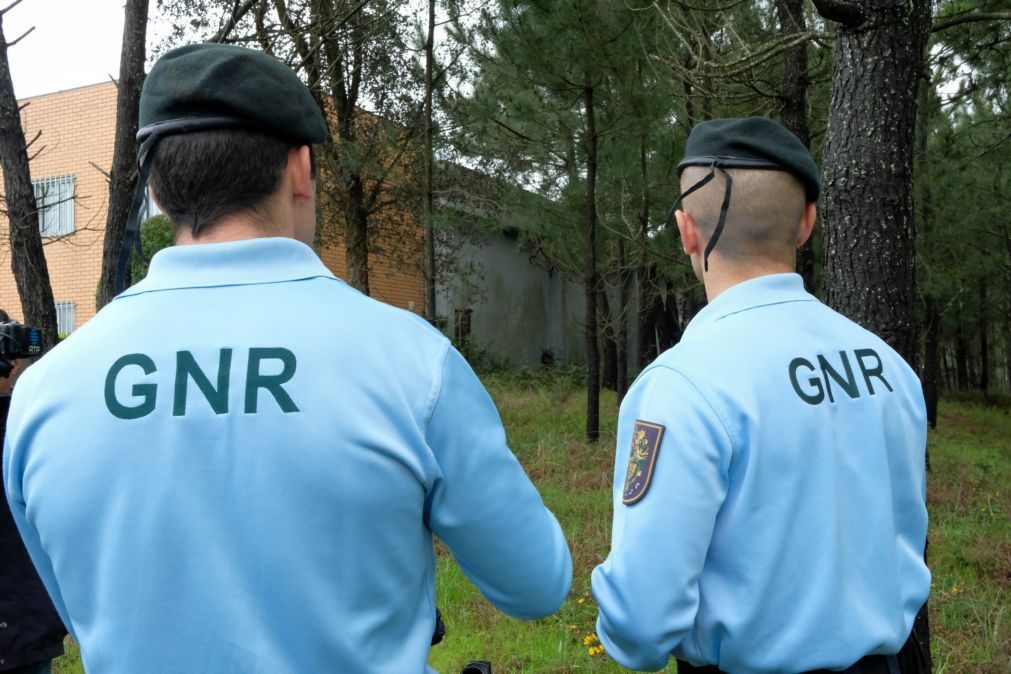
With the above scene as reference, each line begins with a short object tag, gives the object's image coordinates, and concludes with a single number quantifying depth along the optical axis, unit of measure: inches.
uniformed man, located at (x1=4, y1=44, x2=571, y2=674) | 47.2
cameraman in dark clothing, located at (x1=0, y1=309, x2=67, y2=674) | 110.0
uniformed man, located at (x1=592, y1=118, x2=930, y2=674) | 64.2
